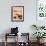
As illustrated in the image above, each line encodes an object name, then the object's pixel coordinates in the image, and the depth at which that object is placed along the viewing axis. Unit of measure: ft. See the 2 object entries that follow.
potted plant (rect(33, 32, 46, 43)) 15.60
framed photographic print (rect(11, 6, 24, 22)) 16.54
